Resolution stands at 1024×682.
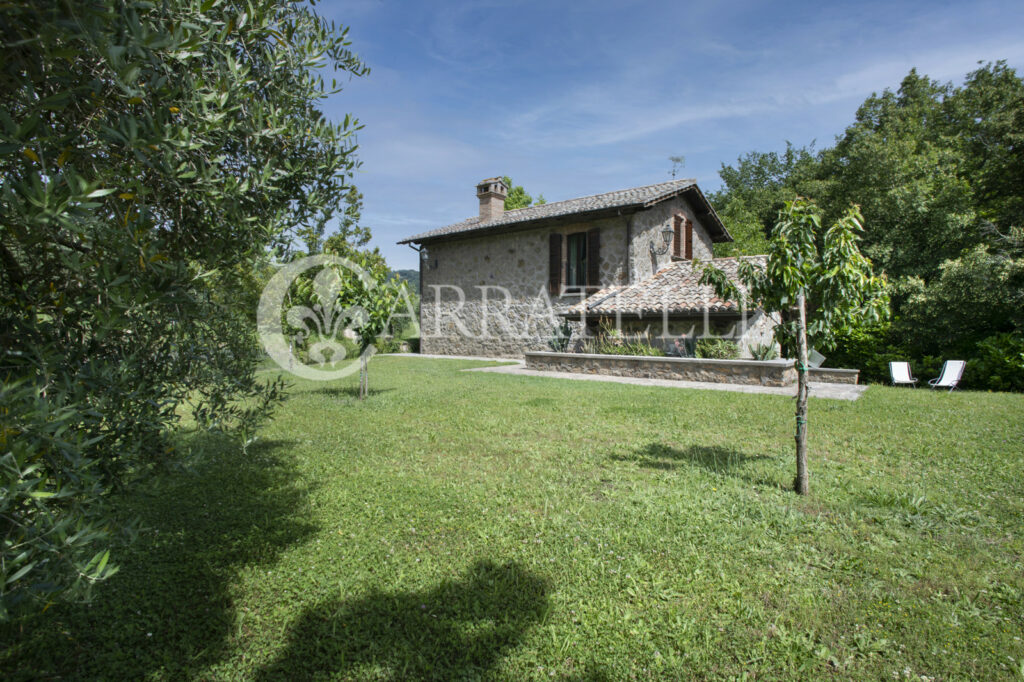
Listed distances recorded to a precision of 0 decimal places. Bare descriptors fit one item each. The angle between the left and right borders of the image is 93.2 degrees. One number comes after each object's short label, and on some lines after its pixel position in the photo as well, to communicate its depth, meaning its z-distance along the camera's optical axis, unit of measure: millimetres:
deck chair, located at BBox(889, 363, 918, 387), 11250
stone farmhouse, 13727
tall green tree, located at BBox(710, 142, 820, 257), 24188
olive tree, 1496
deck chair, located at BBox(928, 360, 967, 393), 10422
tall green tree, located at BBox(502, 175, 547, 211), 34312
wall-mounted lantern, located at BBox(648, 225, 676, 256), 16470
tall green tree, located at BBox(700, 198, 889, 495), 4379
